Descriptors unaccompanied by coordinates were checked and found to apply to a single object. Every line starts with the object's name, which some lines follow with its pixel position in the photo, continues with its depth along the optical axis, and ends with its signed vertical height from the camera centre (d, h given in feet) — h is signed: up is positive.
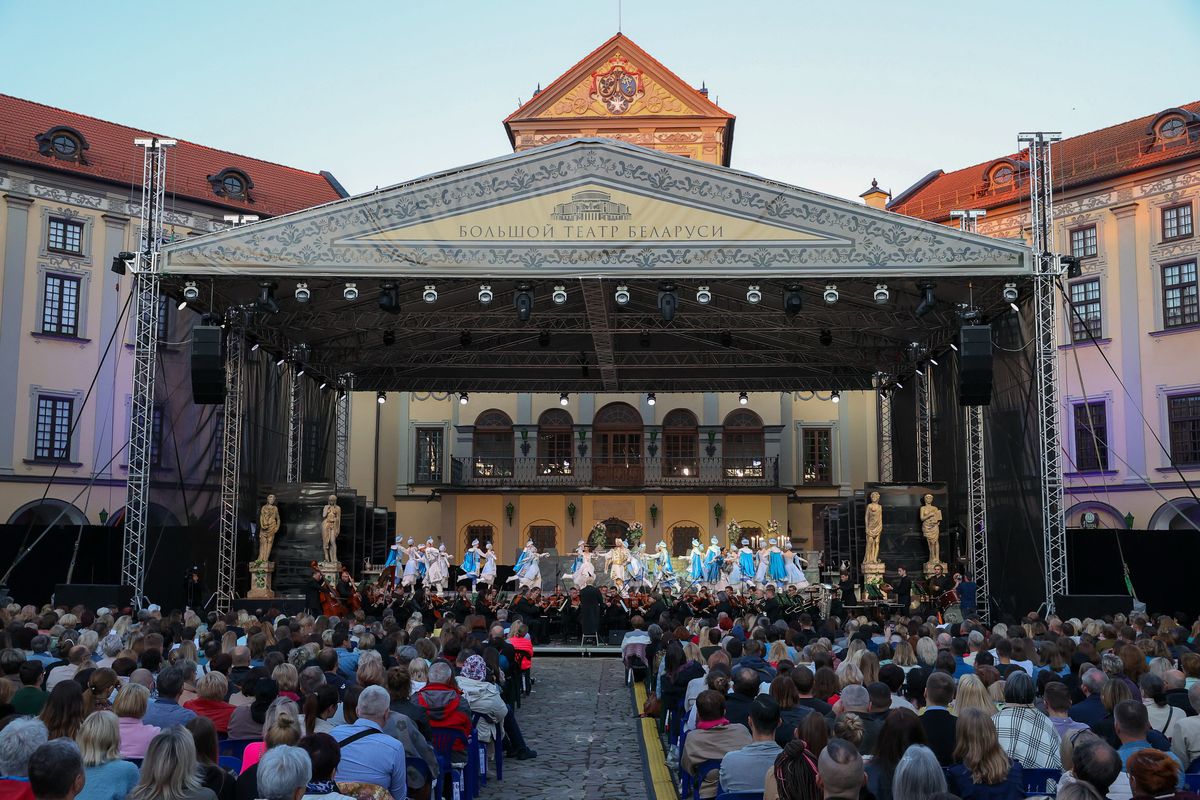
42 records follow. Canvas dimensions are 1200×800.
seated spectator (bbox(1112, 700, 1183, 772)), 19.99 -3.82
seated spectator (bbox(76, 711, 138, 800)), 17.69 -4.12
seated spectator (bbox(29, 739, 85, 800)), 15.10 -3.61
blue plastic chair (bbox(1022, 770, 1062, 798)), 21.09 -5.06
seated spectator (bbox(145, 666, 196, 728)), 23.82 -4.33
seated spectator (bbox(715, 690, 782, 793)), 20.89 -4.63
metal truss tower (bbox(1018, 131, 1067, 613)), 63.57 +6.65
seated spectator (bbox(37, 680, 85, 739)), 19.77 -3.73
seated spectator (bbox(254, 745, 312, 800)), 16.47 -3.95
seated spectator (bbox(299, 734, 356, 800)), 17.92 -4.12
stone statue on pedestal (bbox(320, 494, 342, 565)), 78.69 -1.94
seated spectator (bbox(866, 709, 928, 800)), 19.21 -3.99
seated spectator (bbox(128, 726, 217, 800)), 16.56 -3.97
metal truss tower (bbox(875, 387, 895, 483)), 99.95 +5.80
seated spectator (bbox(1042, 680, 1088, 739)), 23.26 -3.99
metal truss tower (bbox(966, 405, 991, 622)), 72.33 +0.02
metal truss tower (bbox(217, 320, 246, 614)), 72.84 +2.01
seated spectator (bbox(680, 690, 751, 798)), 24.12 -4.94
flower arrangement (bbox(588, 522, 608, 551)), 118.01 -3.51
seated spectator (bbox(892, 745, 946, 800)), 16.99 -4.03
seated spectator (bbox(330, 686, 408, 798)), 20.84 -4.69
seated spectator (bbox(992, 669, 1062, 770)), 21.49 -4.25
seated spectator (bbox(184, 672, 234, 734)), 25.11 -4.45
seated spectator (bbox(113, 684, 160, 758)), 21.56 -4.22
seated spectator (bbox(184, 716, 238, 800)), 18.21 -4.19
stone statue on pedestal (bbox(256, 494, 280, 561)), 77.30 -1.86
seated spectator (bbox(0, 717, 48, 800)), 17.37 -3.79
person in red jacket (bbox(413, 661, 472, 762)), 29.30 -5.16
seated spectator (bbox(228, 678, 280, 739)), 24.34 -4.63
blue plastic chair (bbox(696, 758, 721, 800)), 24.14 -5.60
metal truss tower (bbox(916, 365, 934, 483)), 88.38 +5.60
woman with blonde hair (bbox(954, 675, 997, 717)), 21.89 -3.64
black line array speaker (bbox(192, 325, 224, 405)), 63.46 +7.45
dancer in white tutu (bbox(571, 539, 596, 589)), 82.58 -5.16
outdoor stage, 65.72 +13.13
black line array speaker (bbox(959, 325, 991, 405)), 63.46 +7.99
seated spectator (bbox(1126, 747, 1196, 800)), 15.39 -3.57
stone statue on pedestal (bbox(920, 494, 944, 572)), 80.69 -1.20
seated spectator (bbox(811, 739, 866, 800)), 17.10 -4.01
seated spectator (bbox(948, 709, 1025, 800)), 18.80 -4.26
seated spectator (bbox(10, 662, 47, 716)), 23.68 -4.21
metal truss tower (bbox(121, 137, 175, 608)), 63.98 +6.46
